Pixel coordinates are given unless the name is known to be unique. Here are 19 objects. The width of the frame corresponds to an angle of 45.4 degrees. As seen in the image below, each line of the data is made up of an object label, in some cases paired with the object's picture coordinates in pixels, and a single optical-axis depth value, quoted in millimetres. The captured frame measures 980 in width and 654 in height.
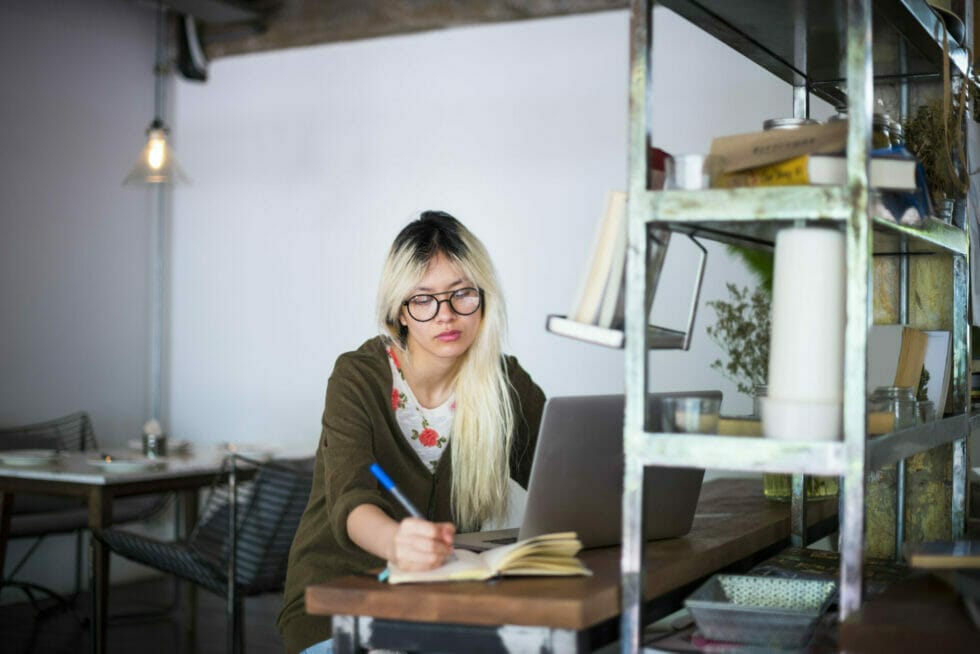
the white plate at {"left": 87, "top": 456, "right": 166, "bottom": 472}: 4379
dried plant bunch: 2273
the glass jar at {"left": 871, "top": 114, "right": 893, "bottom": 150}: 1877
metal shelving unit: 1502
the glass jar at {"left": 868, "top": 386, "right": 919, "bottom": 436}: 1700
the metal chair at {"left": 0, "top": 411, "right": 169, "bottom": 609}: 5352
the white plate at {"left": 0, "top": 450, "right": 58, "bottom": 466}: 4461
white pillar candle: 1529
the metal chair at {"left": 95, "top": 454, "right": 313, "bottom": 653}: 3881
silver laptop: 1825
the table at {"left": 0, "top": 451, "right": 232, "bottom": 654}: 4200
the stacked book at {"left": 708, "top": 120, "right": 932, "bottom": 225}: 1574
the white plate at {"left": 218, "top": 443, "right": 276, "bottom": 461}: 5066
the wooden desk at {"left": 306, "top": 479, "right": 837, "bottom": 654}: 1483
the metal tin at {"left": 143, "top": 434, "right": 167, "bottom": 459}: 4949
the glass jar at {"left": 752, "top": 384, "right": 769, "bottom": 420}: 2651
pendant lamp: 5508
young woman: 2283
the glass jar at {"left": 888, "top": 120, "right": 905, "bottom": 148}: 1982
